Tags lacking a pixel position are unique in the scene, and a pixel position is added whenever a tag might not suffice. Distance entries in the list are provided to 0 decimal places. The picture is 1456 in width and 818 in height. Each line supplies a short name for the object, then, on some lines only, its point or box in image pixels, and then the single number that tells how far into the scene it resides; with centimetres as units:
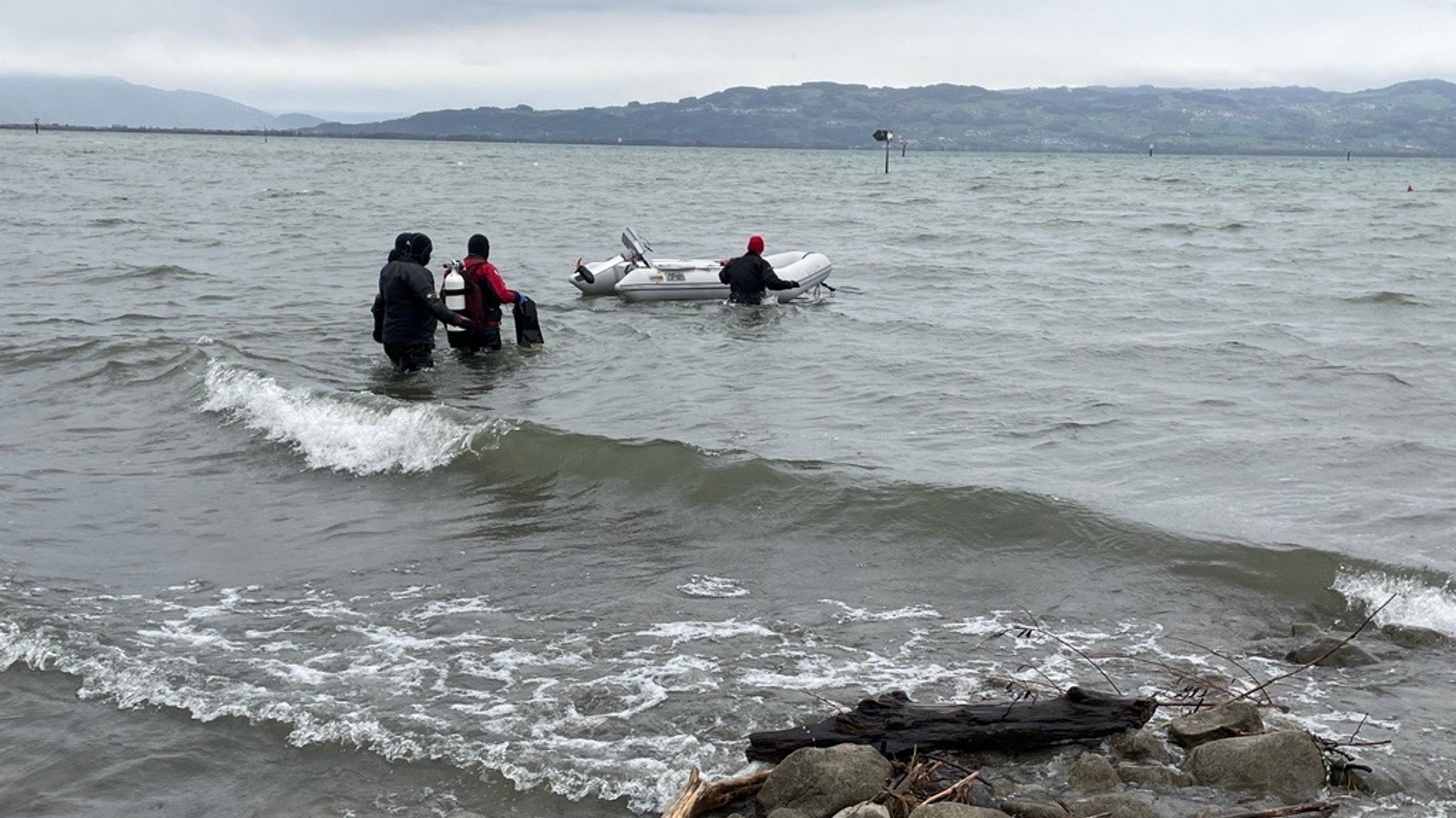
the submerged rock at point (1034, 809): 414
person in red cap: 1728
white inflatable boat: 1802
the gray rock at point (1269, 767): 444
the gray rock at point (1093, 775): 449
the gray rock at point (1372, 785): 454
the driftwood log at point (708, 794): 422
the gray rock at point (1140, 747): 473
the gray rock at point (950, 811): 393
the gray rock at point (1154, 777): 452
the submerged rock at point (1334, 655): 579
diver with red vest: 1264
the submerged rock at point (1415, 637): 614
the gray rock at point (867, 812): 395
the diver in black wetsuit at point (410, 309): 1170
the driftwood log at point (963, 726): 465
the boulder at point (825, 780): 419
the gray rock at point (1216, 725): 477
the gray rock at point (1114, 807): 416
